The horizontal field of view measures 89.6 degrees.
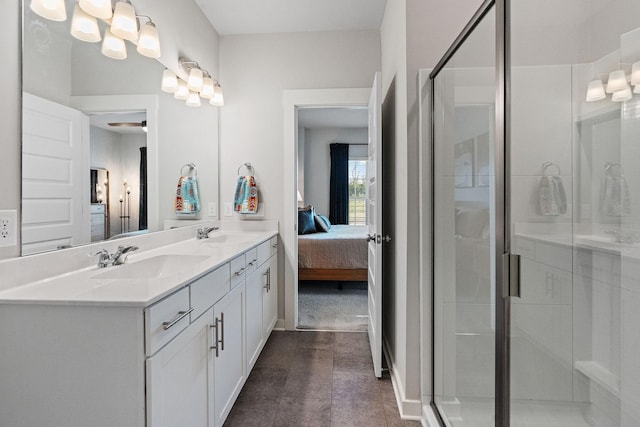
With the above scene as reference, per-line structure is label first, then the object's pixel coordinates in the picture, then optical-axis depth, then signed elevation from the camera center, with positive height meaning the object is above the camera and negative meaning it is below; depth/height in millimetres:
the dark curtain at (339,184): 6613 +559
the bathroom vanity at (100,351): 932 -423
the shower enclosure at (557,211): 829 +0
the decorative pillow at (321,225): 4530 -196
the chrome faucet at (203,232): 2426 -160
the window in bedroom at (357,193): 6773 +382
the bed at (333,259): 3898 -579
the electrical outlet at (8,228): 1088 -57
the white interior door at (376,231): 2055 -128
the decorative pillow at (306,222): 4363 -150
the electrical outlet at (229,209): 2896 +19
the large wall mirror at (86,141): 1208 +330
